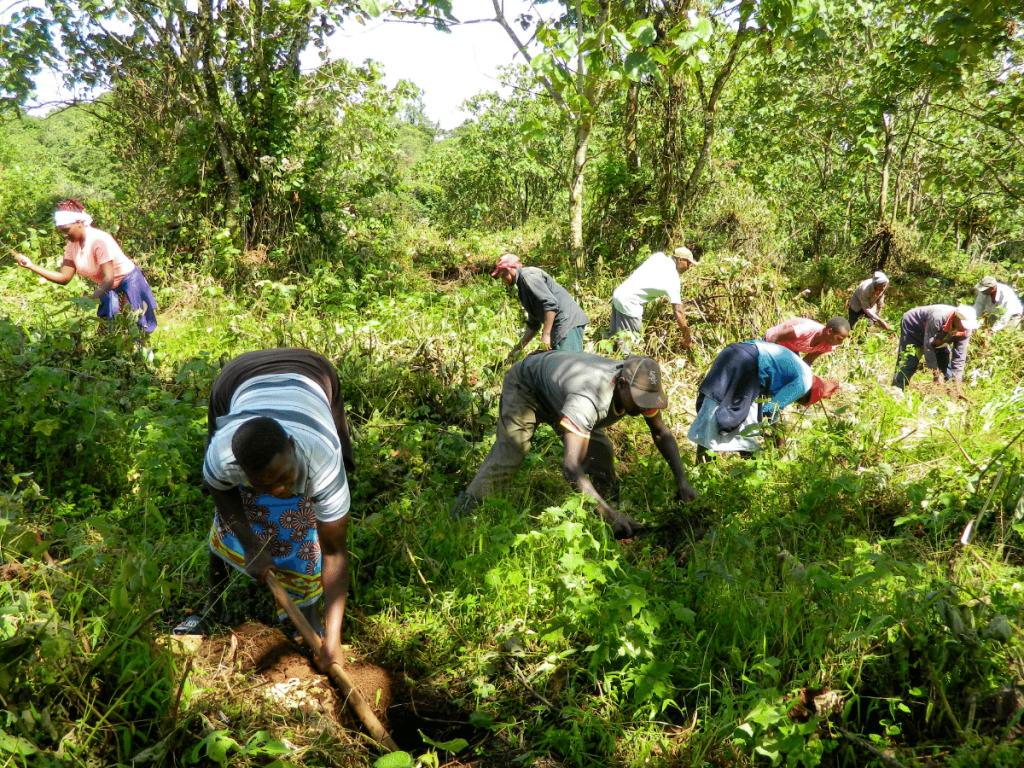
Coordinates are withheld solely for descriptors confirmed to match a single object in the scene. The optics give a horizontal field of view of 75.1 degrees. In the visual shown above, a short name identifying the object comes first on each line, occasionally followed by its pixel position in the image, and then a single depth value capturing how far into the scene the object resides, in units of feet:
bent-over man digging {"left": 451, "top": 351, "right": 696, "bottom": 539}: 10.61
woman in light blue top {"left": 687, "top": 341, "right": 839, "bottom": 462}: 14.33
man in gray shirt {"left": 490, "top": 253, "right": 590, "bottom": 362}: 17.98
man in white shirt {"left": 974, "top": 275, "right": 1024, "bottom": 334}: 22.52
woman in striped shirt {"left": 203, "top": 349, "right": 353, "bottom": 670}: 7.34
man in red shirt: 15.88
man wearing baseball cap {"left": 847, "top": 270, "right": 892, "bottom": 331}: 23.31
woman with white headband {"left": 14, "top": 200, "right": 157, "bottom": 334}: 16.56
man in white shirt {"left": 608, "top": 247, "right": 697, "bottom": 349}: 19.58
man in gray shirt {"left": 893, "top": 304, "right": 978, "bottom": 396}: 19.71
